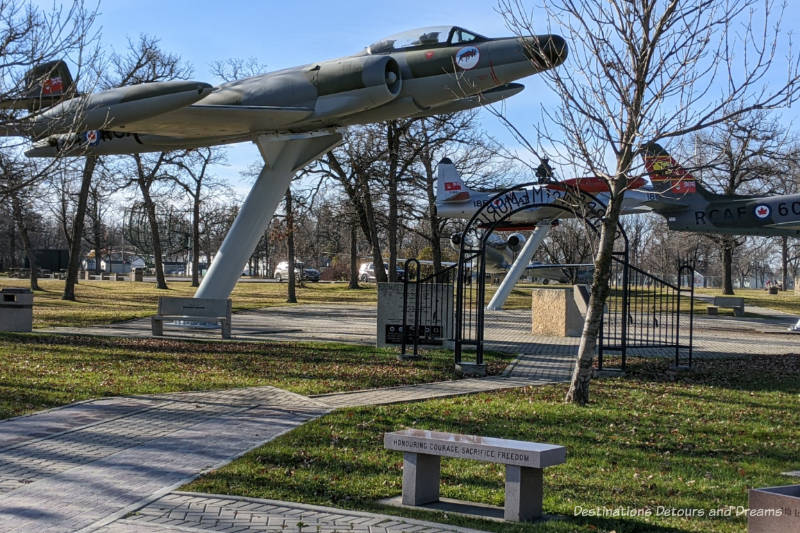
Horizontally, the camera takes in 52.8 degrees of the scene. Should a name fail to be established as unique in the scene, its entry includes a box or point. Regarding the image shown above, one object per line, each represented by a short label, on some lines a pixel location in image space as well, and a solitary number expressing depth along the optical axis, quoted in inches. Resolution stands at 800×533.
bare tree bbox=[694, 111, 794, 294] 1587.6
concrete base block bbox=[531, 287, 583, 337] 881.5
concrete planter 173.9
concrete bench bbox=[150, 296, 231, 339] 740.0
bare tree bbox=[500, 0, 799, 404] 390.6
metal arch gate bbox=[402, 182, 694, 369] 501.0
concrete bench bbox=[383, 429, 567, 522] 218.1
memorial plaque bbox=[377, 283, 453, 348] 668.7
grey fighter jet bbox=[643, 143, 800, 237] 988.6
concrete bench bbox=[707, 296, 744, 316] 1332.4
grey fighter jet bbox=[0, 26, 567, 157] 639.1
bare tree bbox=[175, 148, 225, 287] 1964.8
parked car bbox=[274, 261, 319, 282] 3043.8
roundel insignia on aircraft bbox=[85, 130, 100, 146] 573.1
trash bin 736.3
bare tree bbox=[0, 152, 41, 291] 755.4
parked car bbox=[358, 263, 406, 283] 3277.1
